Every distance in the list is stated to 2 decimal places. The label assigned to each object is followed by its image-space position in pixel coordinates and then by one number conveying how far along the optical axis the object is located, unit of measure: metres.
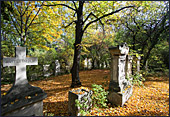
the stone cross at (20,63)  2.12
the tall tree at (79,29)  4.85
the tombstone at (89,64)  13.92
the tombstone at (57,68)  9.50
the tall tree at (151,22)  6.94
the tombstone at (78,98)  2.50
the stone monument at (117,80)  3.20
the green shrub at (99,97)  2.89
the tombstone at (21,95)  1.81
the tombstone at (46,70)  8.71
